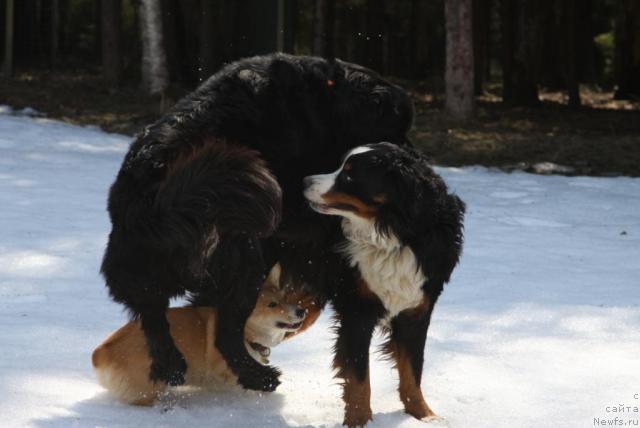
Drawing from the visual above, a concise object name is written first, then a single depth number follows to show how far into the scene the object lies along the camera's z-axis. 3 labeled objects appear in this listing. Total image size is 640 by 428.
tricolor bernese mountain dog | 8.79
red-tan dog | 9.02
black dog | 8.20
